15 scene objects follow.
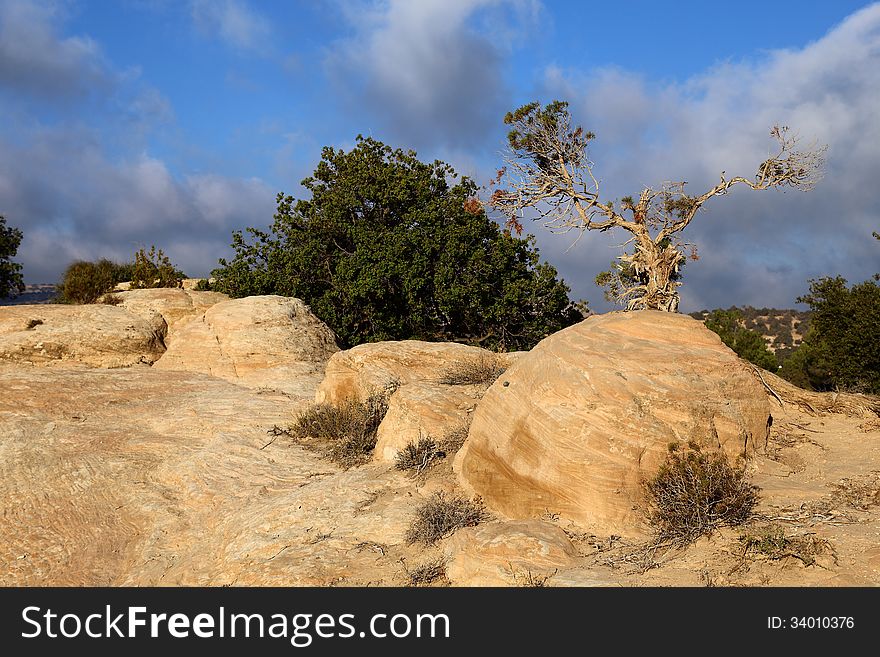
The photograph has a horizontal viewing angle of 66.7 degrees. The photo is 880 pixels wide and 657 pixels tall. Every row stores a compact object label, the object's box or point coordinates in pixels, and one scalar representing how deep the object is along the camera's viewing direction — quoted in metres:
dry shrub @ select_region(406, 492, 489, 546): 7.66
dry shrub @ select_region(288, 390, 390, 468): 10.74
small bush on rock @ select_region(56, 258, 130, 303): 24.02
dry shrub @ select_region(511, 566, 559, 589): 6.05
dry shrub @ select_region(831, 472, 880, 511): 7.00
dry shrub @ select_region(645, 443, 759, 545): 6.56
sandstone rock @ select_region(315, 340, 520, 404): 12.17
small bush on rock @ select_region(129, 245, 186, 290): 24.07
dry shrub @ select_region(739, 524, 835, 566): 5.68
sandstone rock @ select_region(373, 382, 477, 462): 9.96
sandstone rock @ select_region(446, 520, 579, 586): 6.32
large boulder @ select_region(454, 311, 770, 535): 7.28
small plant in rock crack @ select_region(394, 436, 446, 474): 9.37
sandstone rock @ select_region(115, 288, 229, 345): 18.98
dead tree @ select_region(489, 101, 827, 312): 16.06
